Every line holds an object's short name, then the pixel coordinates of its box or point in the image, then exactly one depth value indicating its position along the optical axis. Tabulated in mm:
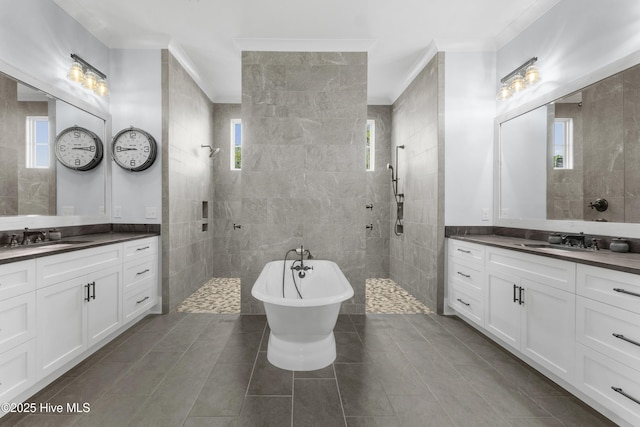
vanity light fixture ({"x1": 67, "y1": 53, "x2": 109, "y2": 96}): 2637
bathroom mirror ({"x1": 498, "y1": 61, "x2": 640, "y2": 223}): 1931
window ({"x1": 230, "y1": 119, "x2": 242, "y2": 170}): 4824
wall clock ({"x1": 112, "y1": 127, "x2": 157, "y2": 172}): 3088
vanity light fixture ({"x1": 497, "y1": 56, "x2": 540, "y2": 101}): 2688
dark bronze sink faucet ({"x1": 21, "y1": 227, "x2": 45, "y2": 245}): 2137
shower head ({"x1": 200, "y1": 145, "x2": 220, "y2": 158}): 4316
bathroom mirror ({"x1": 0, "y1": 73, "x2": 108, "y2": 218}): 2098
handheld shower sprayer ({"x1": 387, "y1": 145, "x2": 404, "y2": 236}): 4301
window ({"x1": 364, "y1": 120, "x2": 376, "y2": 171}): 4871
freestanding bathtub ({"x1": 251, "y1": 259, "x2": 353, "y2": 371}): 1900
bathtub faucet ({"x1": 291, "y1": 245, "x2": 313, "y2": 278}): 2828
